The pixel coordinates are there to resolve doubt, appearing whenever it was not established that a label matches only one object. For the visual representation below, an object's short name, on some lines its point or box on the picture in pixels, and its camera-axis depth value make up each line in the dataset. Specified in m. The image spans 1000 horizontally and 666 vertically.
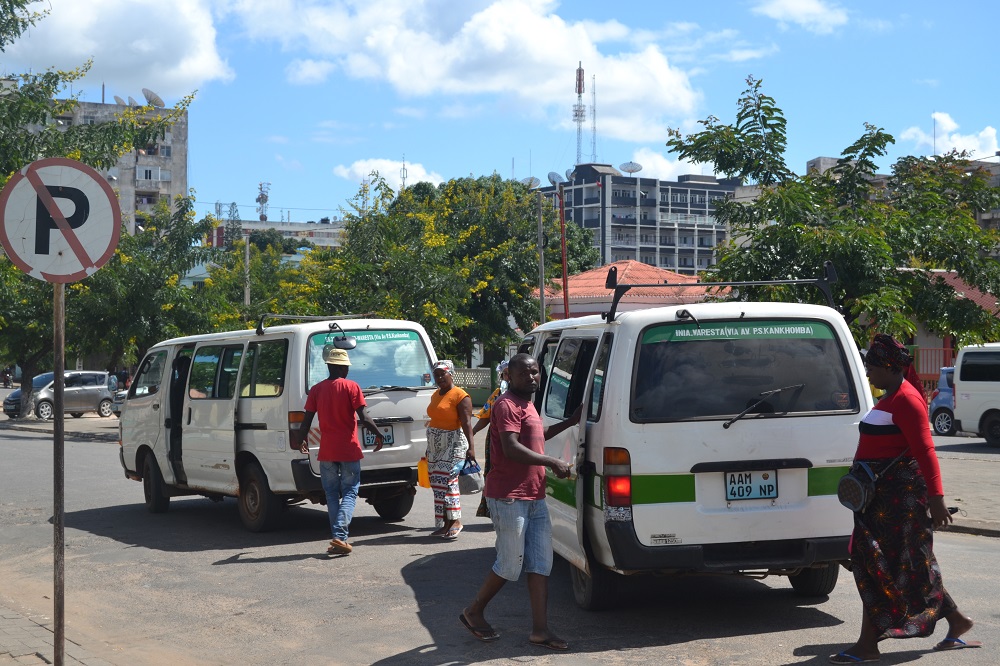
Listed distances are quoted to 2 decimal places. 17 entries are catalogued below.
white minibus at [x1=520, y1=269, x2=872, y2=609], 6.61
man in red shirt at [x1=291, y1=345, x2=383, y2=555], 10.04
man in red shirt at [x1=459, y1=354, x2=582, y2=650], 6.57
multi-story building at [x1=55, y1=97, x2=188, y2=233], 93.69
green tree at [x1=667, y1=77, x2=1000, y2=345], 12.95
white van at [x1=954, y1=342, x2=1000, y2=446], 25.12
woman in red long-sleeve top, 5.95
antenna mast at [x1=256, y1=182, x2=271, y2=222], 166.38
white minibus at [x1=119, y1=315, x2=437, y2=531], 10.89
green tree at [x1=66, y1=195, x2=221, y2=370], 32.56
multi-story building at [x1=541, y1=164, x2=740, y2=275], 135.00
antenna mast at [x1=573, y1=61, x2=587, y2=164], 95.33
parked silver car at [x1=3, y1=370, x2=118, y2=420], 39.97
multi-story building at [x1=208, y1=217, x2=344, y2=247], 168.62
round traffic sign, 6.06
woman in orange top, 10.72
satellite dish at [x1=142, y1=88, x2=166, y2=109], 72.38
